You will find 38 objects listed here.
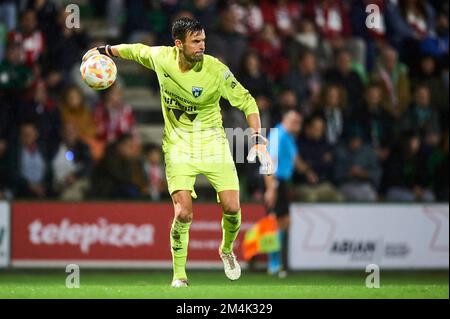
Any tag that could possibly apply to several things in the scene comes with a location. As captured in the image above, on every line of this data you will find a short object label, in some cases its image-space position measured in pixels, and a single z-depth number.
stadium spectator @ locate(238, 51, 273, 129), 17.25
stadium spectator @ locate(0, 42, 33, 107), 16.86
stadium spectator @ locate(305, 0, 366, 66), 19.53
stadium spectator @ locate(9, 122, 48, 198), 16.28
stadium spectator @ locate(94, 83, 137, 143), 17.02
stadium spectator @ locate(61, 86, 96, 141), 16.94
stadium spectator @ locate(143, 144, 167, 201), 16.92
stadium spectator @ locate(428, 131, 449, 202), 17.70
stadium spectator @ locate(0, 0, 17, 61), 17.70
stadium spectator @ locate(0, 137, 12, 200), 16.30
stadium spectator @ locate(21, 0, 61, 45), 17.56
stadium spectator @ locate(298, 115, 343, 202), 17.08
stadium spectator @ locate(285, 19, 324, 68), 18.95
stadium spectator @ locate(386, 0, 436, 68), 19.73
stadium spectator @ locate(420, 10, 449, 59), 19.69
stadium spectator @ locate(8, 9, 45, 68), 17.27
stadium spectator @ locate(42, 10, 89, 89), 17.55
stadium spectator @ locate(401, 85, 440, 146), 18.34
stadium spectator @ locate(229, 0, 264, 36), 19.11
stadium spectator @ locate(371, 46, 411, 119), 18.72
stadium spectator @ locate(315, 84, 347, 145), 17.70
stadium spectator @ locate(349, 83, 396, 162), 17.94
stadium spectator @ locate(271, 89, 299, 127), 17.31
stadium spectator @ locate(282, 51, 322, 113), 18.20
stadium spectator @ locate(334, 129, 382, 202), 17.38
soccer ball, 10.67
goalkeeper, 10.68
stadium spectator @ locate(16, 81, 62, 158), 16.52
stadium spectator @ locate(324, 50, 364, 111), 18.22
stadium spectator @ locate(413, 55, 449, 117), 18.97
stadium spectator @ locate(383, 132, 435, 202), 17.58
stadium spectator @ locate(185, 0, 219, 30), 18.39
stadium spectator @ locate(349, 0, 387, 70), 19.62
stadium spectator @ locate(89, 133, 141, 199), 16.44
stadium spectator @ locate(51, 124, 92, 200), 16.42
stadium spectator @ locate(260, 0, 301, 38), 19.41
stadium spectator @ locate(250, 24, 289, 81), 18.55
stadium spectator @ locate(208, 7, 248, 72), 17.86
